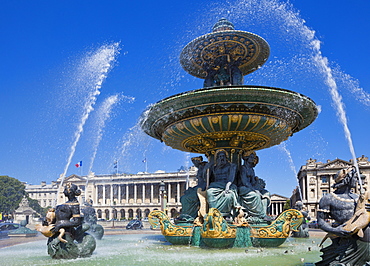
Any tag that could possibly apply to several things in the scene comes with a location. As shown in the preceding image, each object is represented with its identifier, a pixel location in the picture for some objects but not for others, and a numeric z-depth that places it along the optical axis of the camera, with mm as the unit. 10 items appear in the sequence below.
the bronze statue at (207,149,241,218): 8297
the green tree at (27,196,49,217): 89538
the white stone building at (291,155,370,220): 72000
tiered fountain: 7828
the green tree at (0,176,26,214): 79125
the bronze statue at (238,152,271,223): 8594
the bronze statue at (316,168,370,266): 4016
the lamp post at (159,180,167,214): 20875
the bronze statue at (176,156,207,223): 8953
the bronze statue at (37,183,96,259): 6102
